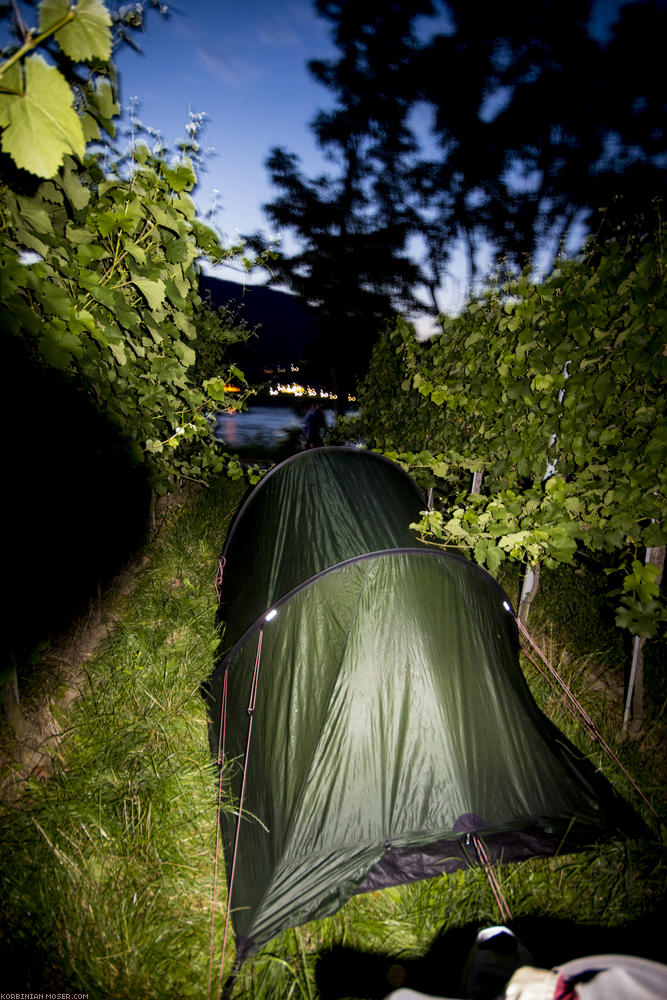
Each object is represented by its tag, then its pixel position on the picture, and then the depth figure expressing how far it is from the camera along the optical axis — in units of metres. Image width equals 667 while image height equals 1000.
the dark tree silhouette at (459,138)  10.26
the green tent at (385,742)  1.91
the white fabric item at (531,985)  0.69
